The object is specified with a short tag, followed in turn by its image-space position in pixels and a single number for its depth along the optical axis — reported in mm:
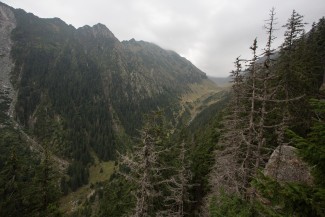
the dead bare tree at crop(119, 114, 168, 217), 14430
